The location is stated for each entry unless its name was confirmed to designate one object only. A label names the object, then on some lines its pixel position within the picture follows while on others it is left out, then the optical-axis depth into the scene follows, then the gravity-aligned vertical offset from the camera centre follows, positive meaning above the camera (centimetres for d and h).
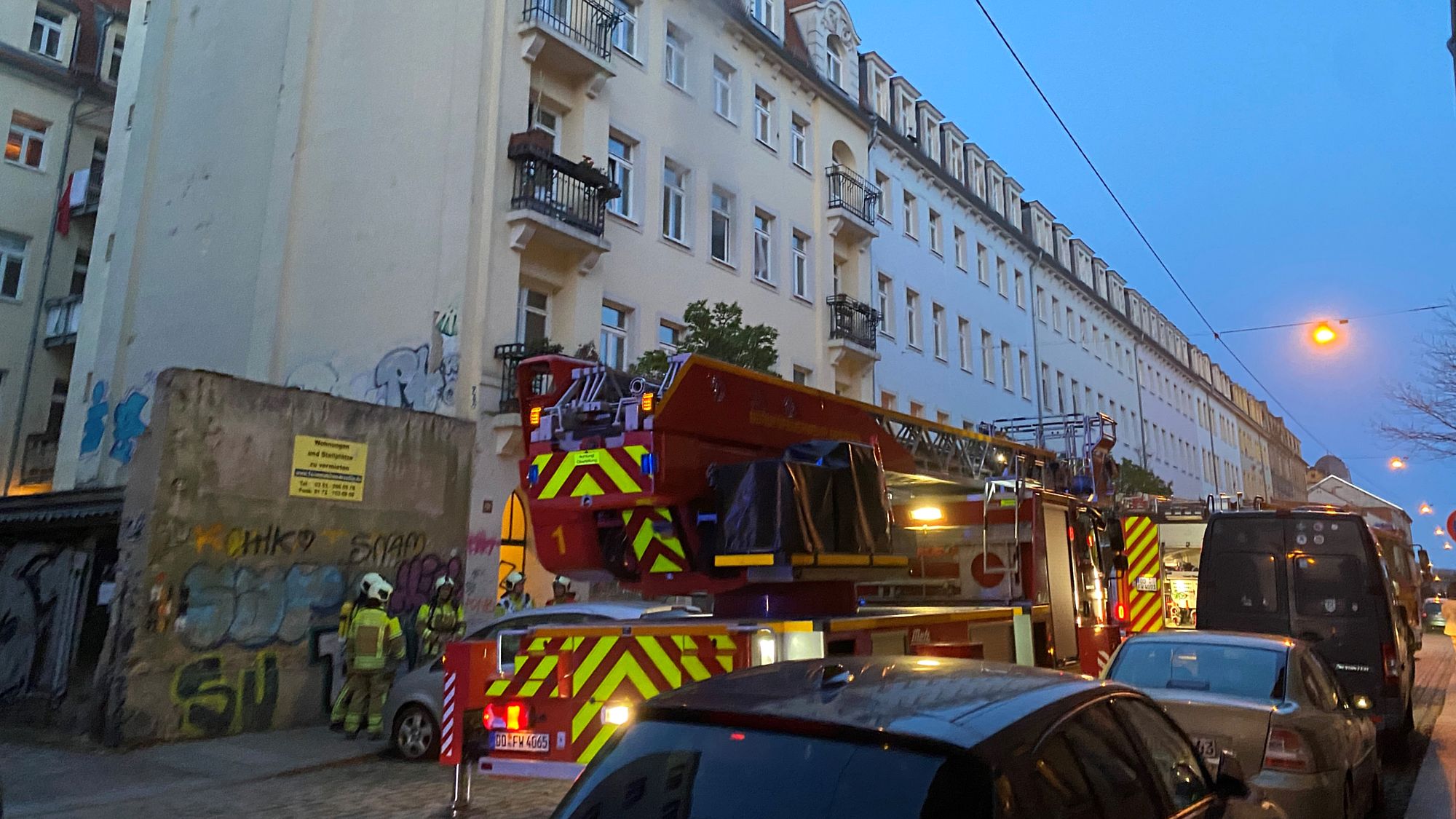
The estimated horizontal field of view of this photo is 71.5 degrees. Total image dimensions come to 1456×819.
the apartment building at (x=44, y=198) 2297 +868
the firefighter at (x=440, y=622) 1223 -55
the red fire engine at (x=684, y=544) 580 +25
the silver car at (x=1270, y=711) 577 -71
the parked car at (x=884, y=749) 256 -45
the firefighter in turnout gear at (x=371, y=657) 1098 -87
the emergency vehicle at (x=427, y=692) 943 -113
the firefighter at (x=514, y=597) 1420 -26
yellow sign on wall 1189 +126
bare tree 1639 +260
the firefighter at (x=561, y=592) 1346 -17
